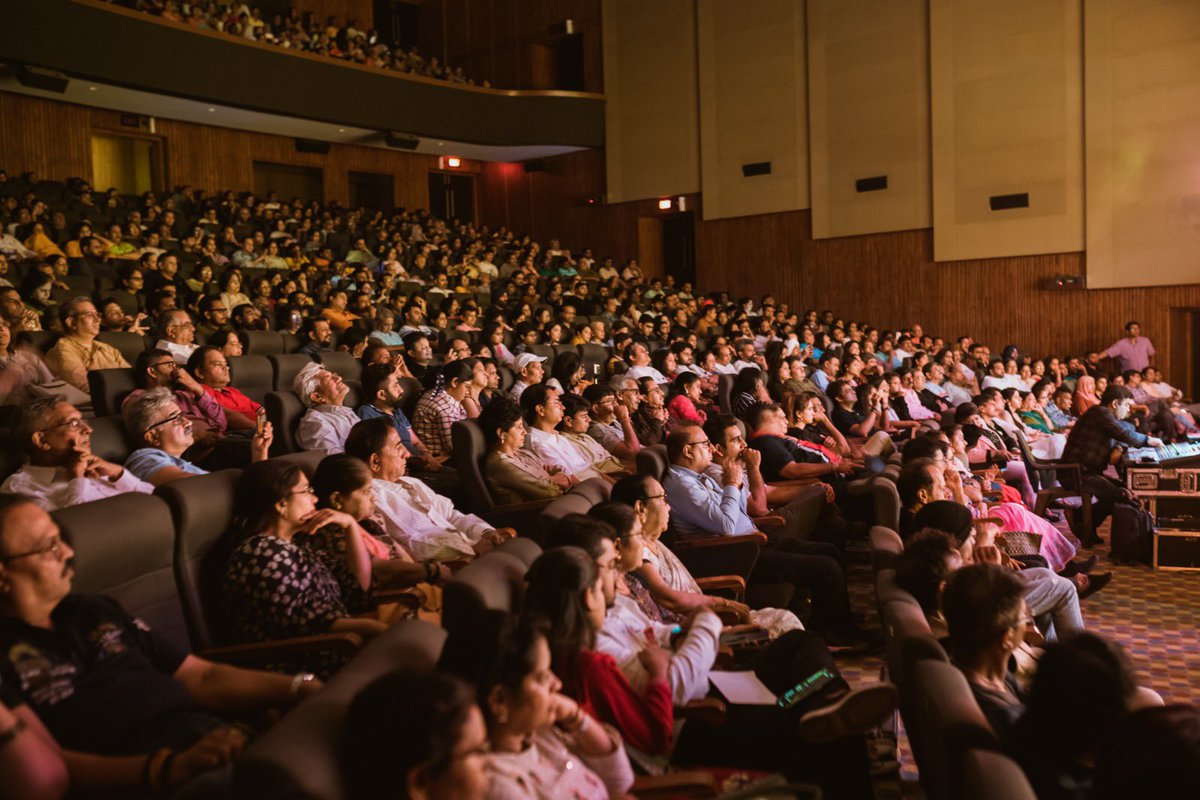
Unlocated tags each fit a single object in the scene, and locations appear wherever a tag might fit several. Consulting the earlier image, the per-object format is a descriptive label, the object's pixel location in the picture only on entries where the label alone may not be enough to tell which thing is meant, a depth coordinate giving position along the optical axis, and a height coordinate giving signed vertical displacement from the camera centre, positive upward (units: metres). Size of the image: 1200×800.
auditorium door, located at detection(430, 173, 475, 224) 14.65 +2.17
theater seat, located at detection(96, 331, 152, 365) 4.46 +0.01
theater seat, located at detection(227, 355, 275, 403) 4.38 -0.16
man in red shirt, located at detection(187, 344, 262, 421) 3.89 -0.13
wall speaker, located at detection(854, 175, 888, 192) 11.80 +1.74
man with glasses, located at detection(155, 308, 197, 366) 4.63 +0.05
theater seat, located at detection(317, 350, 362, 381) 4.71 -0.12
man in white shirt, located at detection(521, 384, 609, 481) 3.89 -0.42
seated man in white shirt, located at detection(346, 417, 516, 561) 2.83 -0.52
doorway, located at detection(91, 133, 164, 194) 11.12 +2.16
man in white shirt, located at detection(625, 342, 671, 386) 6.38 -0.22
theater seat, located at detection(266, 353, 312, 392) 4.54 -0.14
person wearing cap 5.22 -0.23
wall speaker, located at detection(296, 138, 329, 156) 12.57 +2.56
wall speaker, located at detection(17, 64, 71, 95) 8.62 +2.48
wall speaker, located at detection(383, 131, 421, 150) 12.19 +2.55
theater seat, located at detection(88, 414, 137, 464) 2.78 -0.28
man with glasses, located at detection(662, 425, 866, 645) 3.15 -0.65
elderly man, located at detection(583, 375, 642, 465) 4.57 -0.45
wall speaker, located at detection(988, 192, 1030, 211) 10.90 +1.36
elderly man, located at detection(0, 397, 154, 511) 2.35 -0.25
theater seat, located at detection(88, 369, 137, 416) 3.46 -0.16
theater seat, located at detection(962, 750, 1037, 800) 1.12 -0.55
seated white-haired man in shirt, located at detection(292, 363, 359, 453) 3.61 -0.28
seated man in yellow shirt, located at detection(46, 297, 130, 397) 4.07 -0.01
